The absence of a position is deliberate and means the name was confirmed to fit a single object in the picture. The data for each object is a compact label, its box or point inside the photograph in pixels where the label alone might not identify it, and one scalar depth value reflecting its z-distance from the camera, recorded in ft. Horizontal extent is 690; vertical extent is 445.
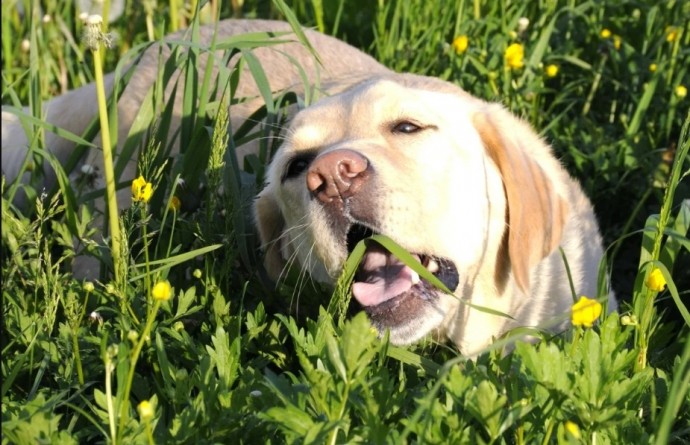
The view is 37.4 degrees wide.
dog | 8.46
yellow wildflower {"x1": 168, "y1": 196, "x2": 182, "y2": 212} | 9.43
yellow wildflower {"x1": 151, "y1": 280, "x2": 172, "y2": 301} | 6.11
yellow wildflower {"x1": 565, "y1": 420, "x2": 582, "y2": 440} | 5.82
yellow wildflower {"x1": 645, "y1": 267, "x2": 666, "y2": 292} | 7.39
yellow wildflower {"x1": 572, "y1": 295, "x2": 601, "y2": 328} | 6.28
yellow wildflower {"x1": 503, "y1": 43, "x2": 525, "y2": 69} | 12.92
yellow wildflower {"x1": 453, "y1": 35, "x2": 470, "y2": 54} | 13.38
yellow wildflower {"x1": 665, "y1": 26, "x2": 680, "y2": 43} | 13.25
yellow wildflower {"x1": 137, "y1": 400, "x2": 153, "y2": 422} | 5.62
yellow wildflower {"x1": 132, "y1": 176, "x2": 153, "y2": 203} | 7.79
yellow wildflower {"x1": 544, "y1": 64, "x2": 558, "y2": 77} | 13.30
